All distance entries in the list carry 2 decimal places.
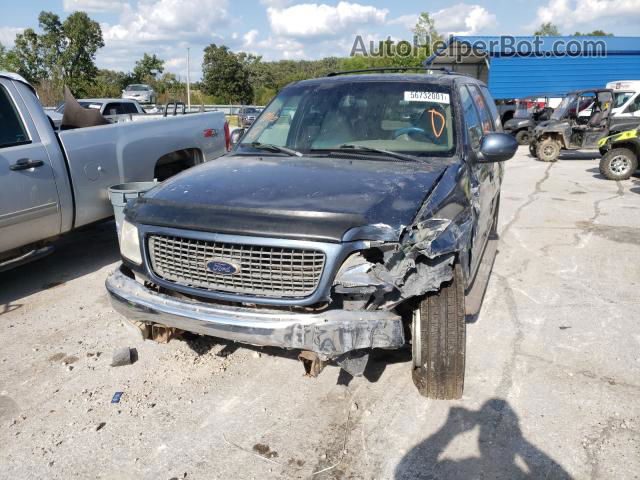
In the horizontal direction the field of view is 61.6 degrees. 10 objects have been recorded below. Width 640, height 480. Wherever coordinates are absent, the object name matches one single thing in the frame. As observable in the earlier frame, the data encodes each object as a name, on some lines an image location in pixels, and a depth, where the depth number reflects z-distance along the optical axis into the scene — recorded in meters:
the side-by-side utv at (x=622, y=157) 11.20
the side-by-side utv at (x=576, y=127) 14.16
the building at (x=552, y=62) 27.45
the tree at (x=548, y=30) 88.65
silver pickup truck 4.59
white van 14.00
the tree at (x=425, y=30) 40.72
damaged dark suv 2.61
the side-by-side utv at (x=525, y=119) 18.22
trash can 4.83
